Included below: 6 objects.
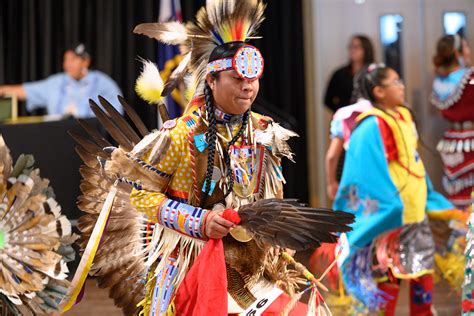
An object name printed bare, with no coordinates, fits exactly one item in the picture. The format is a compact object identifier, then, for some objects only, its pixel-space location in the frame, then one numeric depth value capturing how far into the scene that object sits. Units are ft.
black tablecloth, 24.78
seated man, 33.86
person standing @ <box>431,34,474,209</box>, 30.08
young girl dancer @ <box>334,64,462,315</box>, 20.61
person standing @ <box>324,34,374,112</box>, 33.84
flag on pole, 35.24
